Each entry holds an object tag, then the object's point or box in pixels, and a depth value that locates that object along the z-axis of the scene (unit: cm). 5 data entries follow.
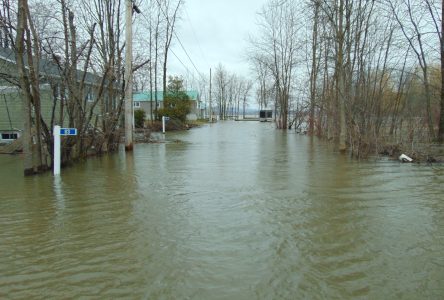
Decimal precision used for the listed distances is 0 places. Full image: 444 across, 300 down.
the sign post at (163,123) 3369
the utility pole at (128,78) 1638
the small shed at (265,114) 7912
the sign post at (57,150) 1002
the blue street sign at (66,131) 1012
